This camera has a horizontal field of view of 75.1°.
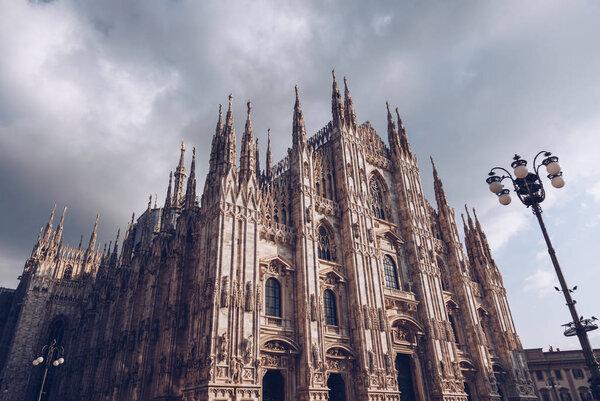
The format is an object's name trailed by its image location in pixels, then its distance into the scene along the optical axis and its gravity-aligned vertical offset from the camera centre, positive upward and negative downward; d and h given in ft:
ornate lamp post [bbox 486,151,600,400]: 37.76 +21.00
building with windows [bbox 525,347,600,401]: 168.55 +12.02
